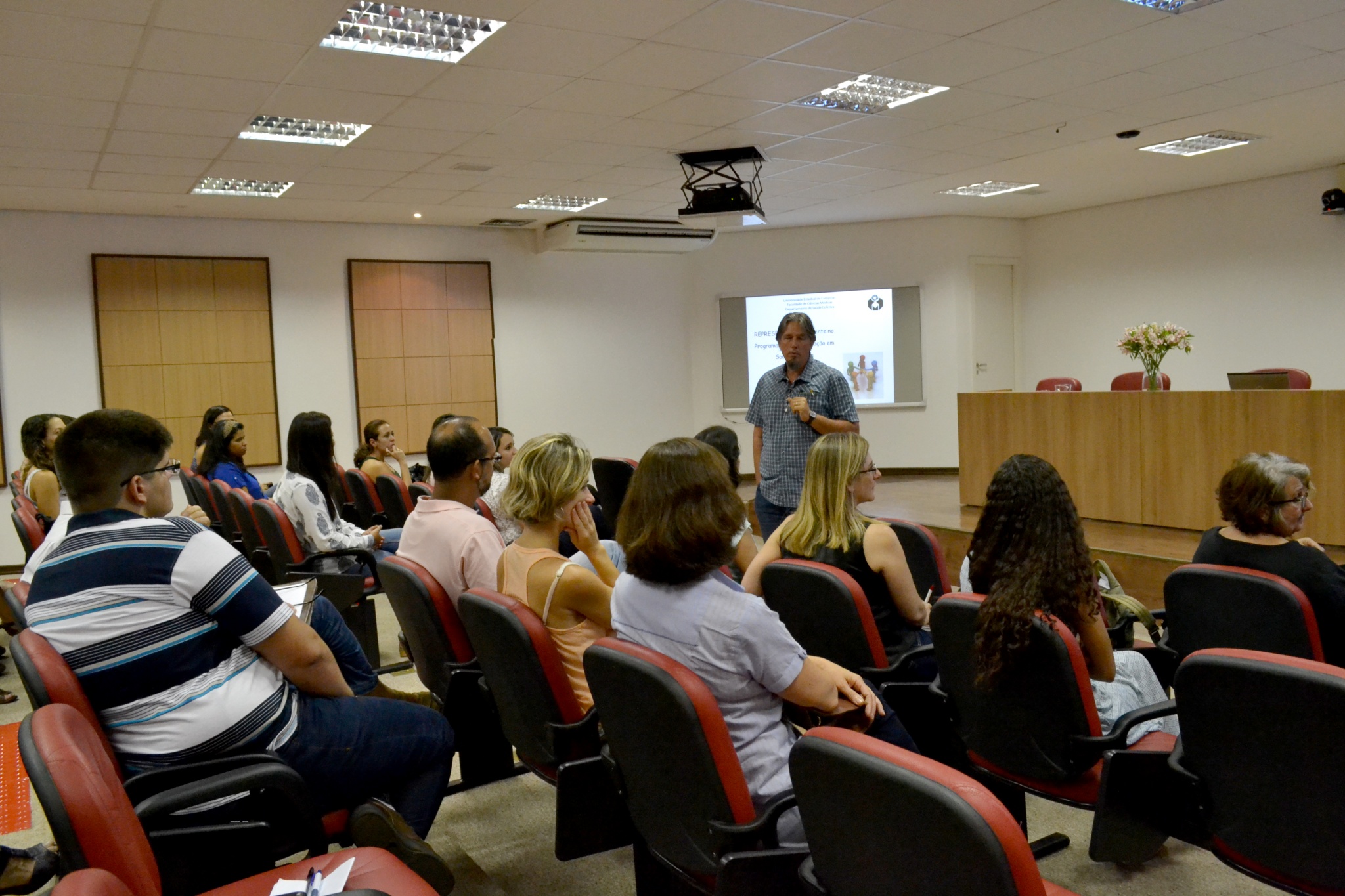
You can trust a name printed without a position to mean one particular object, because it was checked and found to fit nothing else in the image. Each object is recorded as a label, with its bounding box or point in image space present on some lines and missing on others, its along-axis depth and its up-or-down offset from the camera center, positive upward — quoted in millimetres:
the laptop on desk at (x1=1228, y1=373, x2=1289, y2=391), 6148 -84
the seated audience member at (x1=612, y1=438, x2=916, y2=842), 1728 -430
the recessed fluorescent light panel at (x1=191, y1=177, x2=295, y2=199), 7641 +1766
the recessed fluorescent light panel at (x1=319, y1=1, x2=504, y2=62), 4238 +1697
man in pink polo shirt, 2885 -386
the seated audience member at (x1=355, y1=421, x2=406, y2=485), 6750 -329
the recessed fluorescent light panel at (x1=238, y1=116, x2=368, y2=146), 5980 +1745
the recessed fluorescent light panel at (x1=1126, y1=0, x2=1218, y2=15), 4254 +1642
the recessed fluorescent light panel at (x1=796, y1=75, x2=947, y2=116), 5590 +1727
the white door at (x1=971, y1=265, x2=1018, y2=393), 10844 +550
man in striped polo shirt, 1808 -466
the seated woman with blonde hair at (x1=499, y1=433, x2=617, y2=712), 2322 -418
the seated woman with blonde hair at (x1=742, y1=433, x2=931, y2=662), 2744 -460
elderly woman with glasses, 2605 -485
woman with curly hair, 2098 -462
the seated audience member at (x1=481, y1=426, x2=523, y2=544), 4109 -430
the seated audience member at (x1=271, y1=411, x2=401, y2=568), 4535 -447
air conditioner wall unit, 9859 +1649
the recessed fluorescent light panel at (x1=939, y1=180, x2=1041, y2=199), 9016 +1808
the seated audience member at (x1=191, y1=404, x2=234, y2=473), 6834 -80
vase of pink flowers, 6574 +199
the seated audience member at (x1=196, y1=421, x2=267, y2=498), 5625 -314
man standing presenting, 4582 -146
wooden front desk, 5637 -476
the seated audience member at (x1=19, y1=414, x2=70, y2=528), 4762 -272
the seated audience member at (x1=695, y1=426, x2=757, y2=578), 3827 -245
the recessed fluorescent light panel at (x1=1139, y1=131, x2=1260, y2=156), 7266 +1764
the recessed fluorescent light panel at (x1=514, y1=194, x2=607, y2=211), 8945 +1797
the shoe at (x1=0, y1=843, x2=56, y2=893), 2143 -1042
